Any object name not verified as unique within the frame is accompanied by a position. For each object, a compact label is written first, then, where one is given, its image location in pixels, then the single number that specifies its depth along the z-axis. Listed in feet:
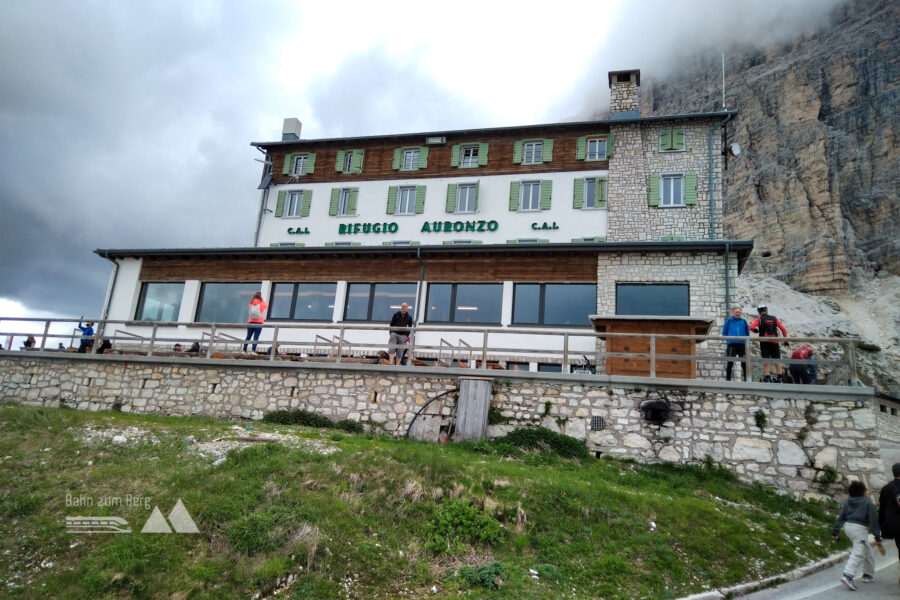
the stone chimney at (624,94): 92.79
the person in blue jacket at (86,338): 58.96
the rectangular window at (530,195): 88.69
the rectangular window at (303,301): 69.77
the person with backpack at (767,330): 43.39
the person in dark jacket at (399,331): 51.49
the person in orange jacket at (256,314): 57.82
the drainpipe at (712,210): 81.10
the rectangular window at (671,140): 87.20
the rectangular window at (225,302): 72.79
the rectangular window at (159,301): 75.72
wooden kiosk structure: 44.50
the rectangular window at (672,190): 85.56
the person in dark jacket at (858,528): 26.43
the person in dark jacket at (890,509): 26.27
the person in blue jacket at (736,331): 44.93
